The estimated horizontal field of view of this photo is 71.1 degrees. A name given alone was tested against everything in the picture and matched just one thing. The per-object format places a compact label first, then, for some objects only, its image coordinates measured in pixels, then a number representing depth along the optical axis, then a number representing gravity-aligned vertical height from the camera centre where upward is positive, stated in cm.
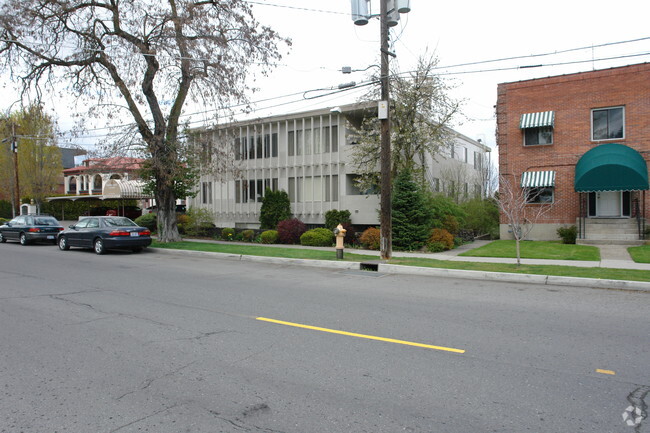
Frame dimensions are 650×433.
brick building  1828 +281
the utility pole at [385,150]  1441 +204
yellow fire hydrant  1533 -92
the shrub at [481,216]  2345 -20
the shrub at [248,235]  2369 -103
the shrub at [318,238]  2067 -107
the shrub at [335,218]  2192 -18
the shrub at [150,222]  2834 -33
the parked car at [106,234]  1825 -71
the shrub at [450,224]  2003 -49
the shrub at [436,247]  1773 -133
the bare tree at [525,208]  2028 +17
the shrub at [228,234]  2466 -99
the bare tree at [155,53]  1889 +701
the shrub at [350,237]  2054 -104
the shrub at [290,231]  2194 -78
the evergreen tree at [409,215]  1808 -7
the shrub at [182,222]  2659 -34
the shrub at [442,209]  1906 +16
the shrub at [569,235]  1891 -99
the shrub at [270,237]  2241 -108
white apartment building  2247 +243
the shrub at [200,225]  2622 -51
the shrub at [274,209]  2417 +32
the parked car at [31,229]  2339 -55
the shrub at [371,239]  1875 -104
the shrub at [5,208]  4828 +114
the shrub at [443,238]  1822 -101
